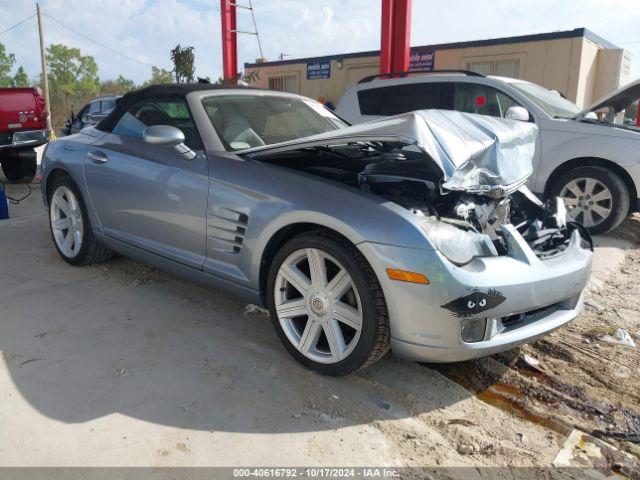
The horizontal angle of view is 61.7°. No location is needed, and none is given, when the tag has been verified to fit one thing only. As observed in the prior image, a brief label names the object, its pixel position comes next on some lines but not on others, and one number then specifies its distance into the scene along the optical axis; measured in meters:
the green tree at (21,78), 45.69
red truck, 8.41
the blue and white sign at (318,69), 20.03
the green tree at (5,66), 44.47
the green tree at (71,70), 50.72
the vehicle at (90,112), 13.38
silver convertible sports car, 2.51
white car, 5.88
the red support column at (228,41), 16.45
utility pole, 28.07
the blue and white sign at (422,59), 17.39
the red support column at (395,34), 10.93
